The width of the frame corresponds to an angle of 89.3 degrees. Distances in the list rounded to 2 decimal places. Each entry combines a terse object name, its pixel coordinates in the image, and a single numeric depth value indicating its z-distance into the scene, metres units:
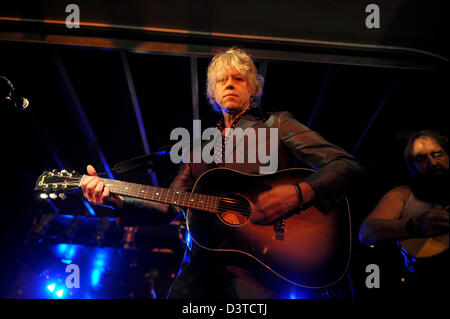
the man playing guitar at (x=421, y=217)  2.04
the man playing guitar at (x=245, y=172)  1.57
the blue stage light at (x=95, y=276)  4.65
